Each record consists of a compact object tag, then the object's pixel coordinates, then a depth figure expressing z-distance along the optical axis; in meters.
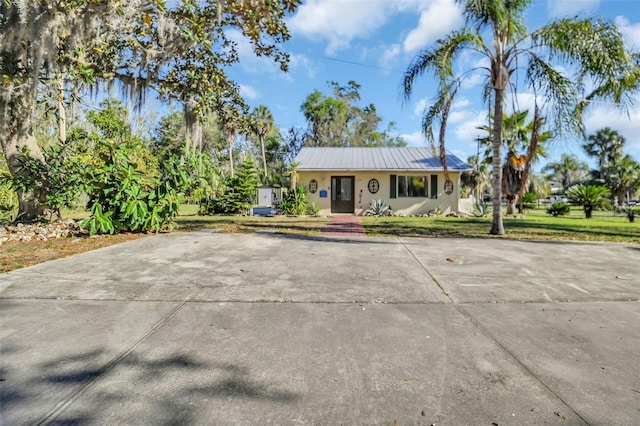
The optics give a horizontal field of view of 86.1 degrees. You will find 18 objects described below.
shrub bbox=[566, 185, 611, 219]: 18.17
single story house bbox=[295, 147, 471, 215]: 17.94
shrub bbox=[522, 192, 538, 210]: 29.98
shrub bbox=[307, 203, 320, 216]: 17.44
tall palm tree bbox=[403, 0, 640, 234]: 7.93
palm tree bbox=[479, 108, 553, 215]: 18.52
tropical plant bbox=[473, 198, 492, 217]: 17.58
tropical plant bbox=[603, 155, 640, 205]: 31.27
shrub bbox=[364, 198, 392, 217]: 17.38
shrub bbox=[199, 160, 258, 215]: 17.67
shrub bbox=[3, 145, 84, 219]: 8.12
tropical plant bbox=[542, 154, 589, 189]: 58.84
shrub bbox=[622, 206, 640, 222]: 15.84
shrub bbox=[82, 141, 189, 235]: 7.75
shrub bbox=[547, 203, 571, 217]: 19.92
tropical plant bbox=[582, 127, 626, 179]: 40.84
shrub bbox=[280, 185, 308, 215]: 17.05
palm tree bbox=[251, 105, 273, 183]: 36.44
